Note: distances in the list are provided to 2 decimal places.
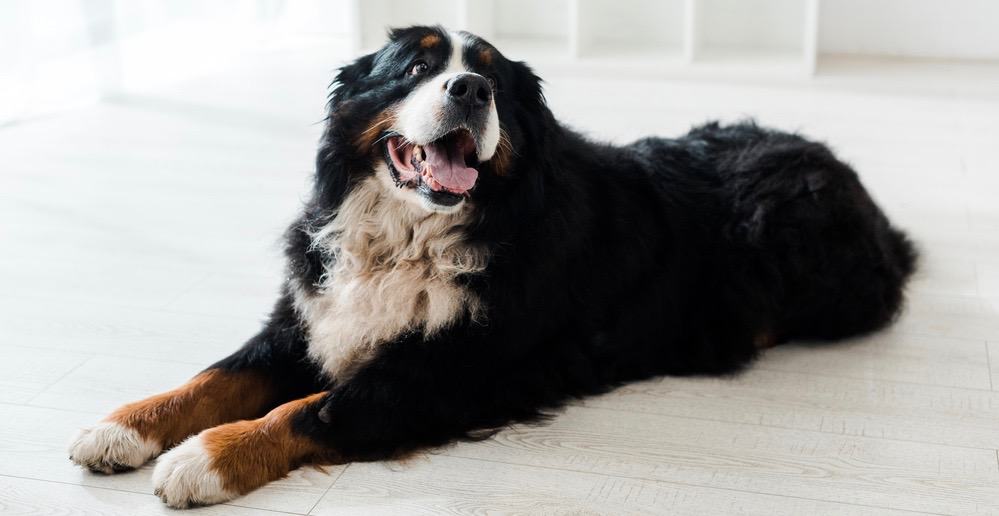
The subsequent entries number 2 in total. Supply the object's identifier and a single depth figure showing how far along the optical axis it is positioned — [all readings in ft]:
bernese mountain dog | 6.86
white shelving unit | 18.80
